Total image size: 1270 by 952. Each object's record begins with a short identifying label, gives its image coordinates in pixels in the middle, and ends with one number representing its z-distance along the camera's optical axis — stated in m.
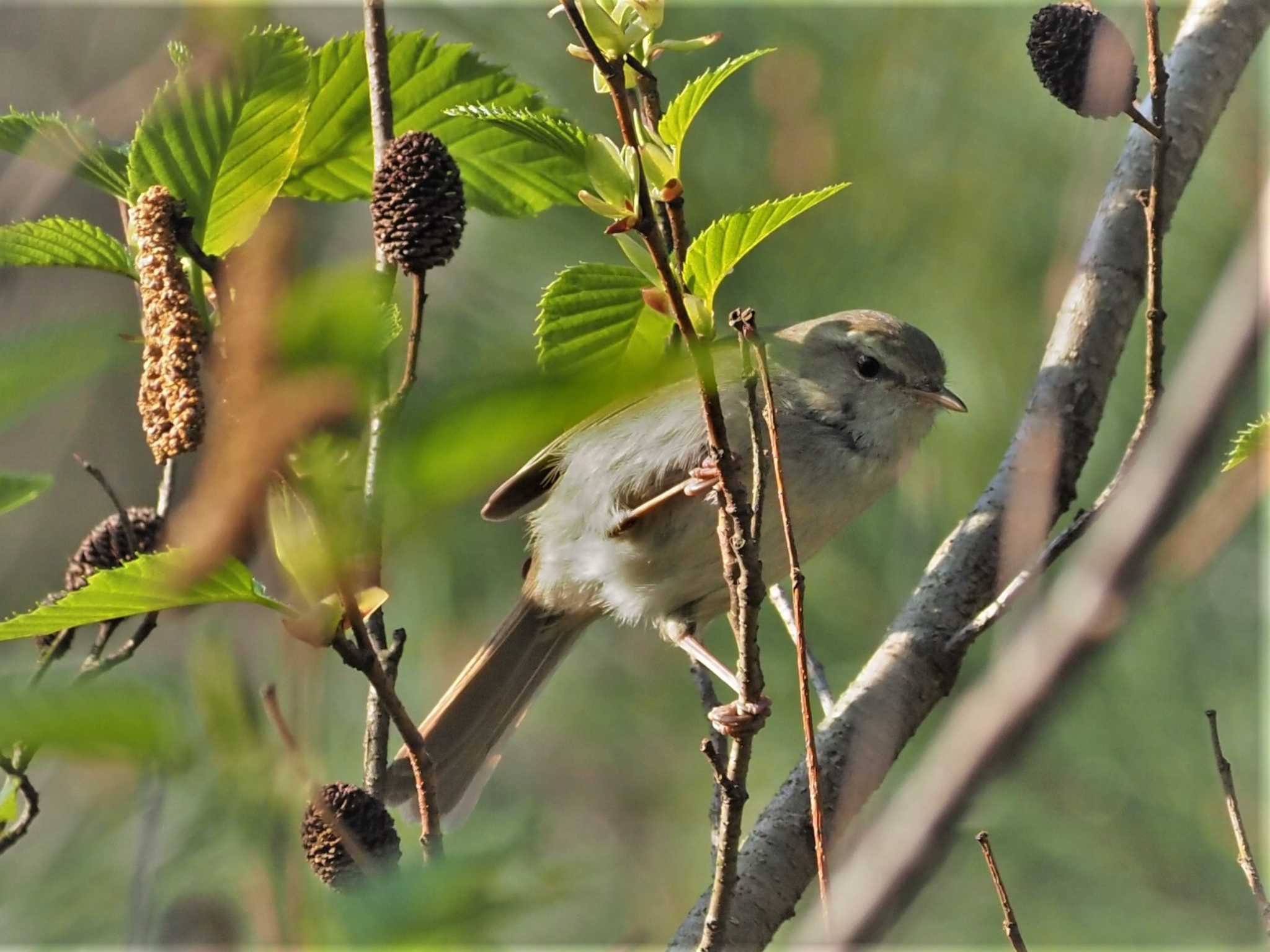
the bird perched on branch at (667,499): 4.07
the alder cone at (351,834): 3.88
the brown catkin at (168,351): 3.86
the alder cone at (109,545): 3.95
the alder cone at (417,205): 3.91
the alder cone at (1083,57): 3.93
